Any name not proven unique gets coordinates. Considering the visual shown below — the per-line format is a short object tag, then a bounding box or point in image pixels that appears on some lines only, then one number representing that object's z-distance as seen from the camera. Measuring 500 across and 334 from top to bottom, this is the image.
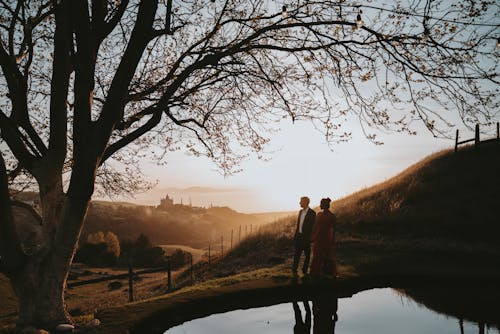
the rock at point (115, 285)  36.10
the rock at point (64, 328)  5.69
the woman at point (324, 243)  9.22
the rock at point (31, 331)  5.45
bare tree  5.63
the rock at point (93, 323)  6.01
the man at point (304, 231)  9.90
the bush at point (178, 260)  58.88
